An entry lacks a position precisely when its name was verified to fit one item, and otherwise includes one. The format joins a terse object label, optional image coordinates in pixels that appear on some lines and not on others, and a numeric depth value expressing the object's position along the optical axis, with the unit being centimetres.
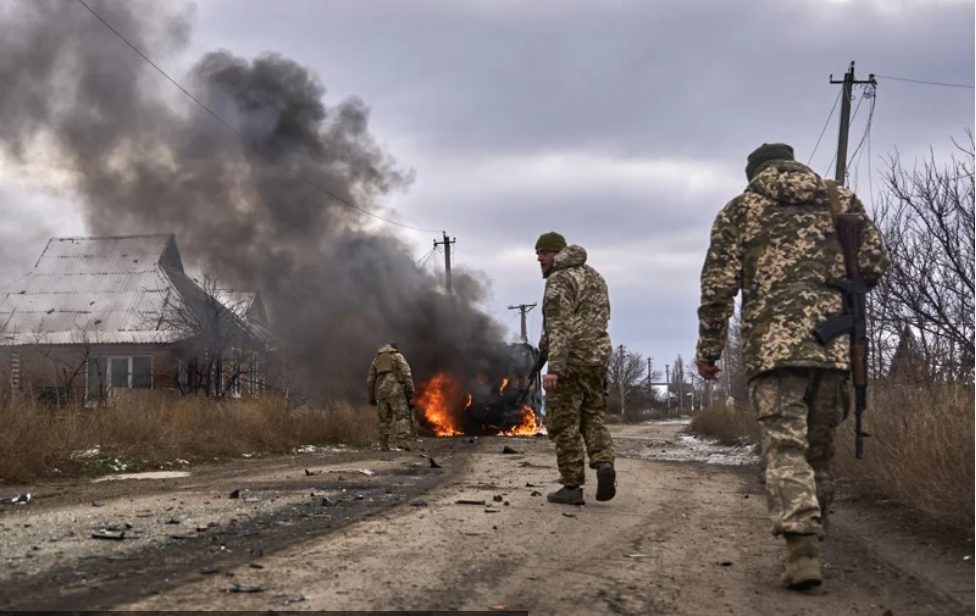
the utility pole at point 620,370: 6856
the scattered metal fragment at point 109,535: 476
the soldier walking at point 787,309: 425
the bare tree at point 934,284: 976
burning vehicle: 2403
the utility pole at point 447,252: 4312
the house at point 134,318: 2428
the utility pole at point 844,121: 1991
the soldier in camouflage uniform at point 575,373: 668
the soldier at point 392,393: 1478
